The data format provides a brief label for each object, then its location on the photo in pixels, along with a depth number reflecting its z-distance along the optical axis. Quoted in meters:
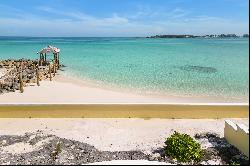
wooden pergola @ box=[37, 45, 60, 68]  17.01
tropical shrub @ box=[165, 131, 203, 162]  4.67
